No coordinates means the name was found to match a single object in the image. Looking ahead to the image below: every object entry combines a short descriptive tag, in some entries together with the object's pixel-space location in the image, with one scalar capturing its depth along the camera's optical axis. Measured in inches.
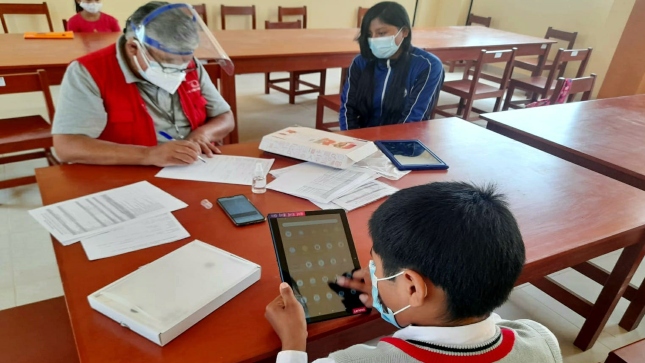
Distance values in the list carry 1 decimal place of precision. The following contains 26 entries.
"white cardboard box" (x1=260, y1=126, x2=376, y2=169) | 52.9
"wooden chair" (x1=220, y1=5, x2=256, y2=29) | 181.3
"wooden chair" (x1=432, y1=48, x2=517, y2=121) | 131.6
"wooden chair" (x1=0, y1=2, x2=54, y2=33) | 148.3
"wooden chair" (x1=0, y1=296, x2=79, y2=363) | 37.0
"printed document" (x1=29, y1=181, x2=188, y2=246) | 37.9
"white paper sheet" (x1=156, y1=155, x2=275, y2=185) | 49.3
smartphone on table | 41.5
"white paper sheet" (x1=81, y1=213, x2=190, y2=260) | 35.8
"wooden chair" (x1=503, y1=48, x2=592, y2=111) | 141.9
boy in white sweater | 24.5
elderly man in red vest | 51.0
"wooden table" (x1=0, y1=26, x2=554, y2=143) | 92.2
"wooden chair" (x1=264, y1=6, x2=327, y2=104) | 165.2
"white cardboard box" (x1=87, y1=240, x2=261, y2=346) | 28.2
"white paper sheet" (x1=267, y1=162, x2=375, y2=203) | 47.1
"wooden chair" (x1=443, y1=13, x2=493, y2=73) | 221.5
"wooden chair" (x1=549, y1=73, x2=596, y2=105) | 107.8
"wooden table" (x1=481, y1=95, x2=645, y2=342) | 66.1
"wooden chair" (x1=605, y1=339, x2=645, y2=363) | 37.4
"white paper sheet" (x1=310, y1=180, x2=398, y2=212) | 45.7
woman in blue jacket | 80.7
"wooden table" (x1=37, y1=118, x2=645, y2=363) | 28.5
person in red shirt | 134.4
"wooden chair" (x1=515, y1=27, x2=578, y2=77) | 165.9
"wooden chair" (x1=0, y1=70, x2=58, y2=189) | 77.2
